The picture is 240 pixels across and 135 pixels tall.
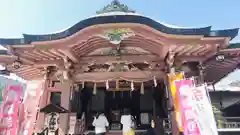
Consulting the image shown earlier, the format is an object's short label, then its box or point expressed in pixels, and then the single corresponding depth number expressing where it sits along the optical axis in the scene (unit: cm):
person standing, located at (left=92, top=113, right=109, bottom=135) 529
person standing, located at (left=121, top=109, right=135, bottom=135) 510
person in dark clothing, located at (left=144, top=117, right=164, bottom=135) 517
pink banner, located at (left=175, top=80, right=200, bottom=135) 389
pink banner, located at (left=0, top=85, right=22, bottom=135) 416
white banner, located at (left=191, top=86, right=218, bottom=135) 373
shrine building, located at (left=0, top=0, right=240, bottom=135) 436
